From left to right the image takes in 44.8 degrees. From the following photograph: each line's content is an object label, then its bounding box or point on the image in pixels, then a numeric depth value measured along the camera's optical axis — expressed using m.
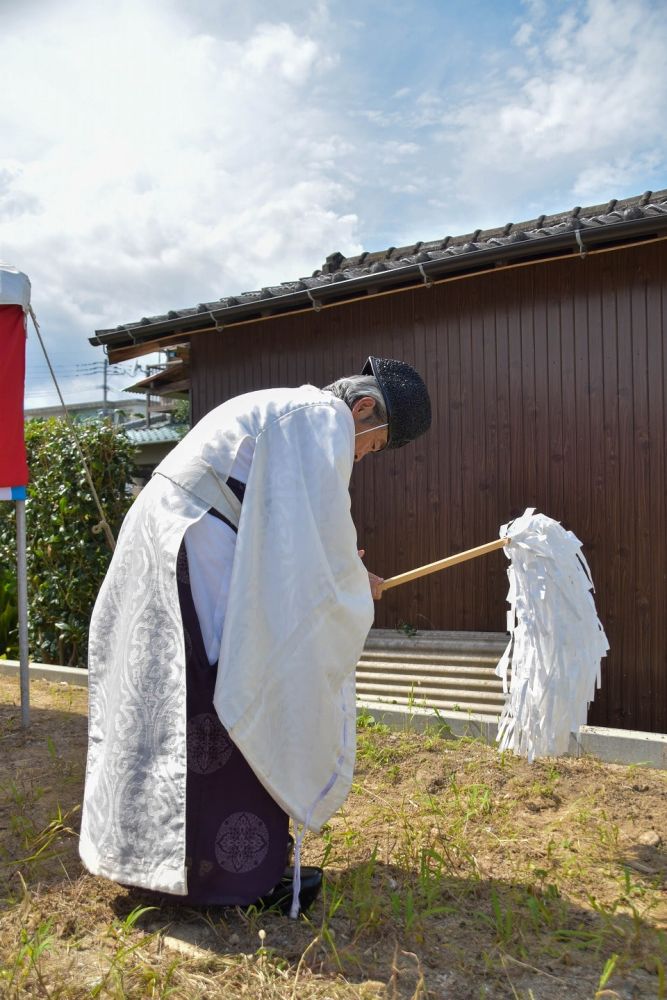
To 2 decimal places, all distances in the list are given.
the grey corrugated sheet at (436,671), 4.93
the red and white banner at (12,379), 4.13
